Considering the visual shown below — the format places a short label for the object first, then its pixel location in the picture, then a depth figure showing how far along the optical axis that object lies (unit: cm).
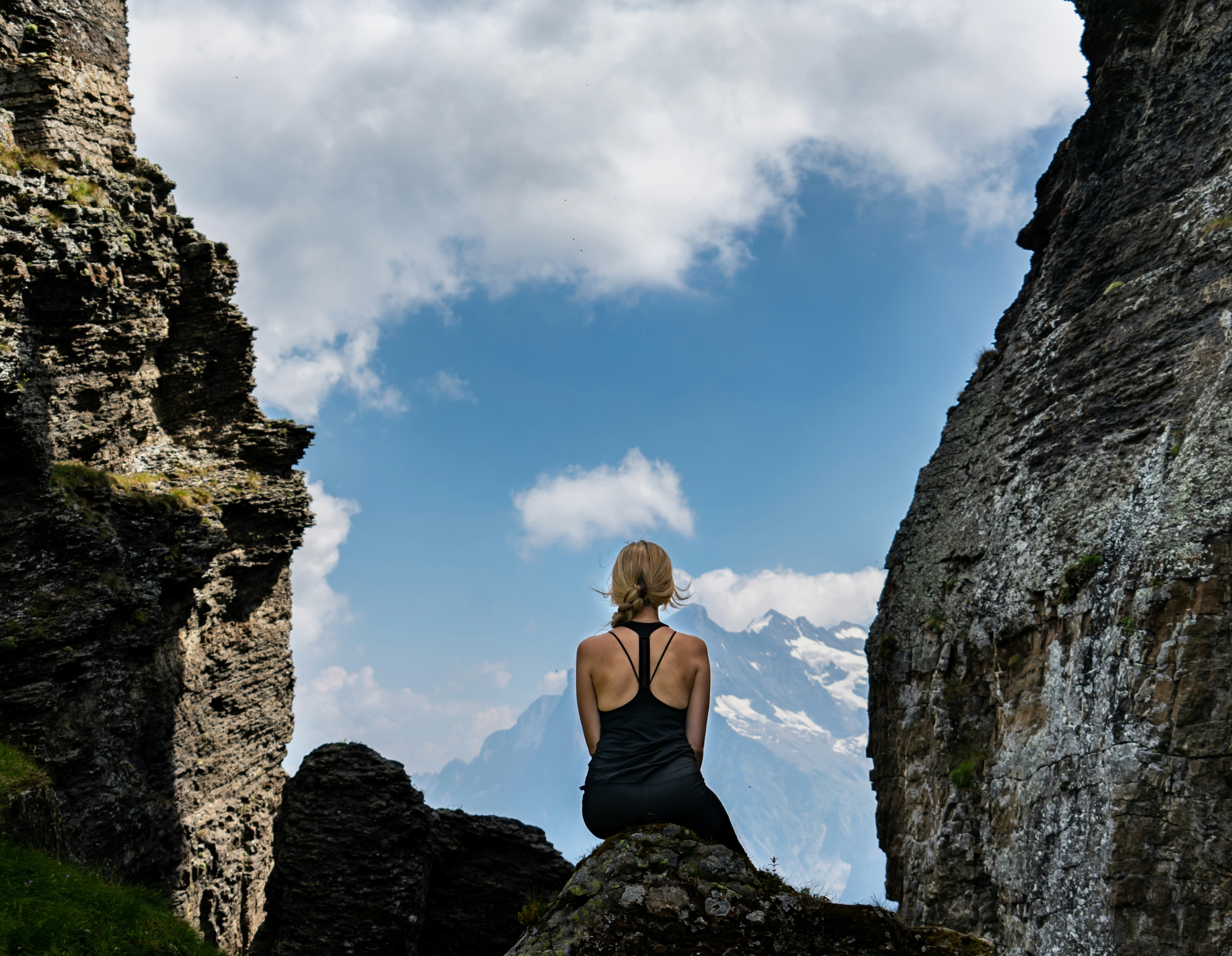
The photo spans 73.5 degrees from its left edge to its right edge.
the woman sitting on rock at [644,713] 594
